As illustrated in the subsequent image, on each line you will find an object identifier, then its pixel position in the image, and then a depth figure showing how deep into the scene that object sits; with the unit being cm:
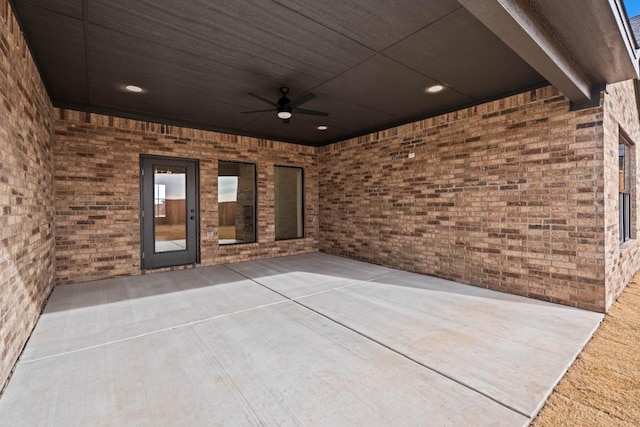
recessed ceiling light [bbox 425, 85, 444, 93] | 406
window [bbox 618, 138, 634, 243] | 524
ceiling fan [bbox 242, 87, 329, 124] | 396
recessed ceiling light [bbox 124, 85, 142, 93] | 405
